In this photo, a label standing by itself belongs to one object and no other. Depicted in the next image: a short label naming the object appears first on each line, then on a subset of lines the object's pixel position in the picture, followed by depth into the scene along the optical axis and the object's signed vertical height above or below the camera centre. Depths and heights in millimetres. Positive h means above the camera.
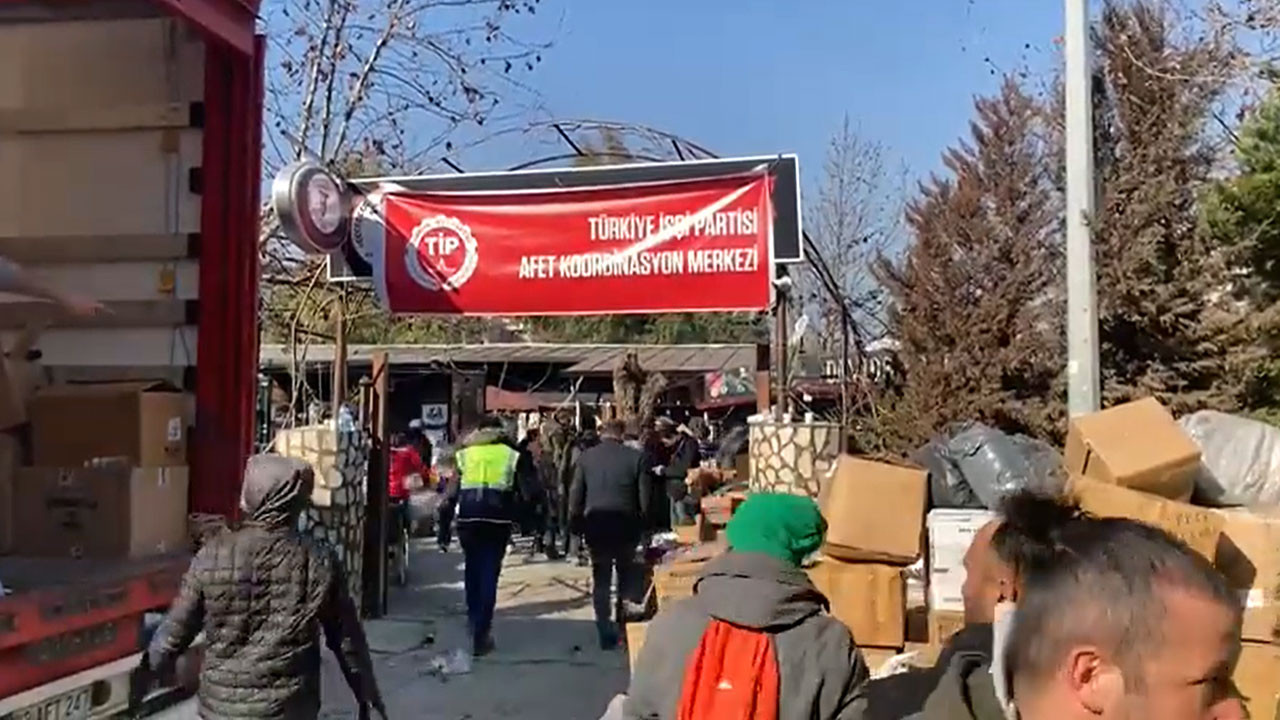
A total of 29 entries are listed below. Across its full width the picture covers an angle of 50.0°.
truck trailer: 4922 +781
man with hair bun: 1749 -328
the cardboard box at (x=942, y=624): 5577 -928
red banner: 7992 +883
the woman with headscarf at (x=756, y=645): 2877 -529
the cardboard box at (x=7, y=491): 4680 -313
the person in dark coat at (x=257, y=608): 3848 -589
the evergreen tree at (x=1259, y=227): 7625 +1042
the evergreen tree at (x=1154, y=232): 12180 +1511
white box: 5711 -653
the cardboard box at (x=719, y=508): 8781 -724
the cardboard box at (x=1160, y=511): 5328 -444
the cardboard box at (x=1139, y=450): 5535 -217
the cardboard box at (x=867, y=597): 5727 -833
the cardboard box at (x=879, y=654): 5742 -1084
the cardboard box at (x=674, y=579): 5707 -759
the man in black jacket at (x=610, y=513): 9273 -775
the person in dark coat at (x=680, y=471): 13516 -741
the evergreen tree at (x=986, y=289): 13516 +1123
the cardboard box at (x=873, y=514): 5742 -489
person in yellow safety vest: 8930 -808
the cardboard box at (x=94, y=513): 4629 -387
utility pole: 6742 +860
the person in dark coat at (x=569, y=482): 13852 -860
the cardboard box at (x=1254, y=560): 5387 -644
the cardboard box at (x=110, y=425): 4762 -90
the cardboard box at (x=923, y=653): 5156 -1019
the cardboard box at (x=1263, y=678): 5215 -1080
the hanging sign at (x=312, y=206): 7113 +1051
